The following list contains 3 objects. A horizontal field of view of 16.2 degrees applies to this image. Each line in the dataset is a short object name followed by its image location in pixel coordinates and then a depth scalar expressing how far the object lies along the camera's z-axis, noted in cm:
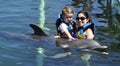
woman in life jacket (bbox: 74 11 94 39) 1061
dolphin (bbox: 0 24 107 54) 1002
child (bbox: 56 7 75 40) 1059
